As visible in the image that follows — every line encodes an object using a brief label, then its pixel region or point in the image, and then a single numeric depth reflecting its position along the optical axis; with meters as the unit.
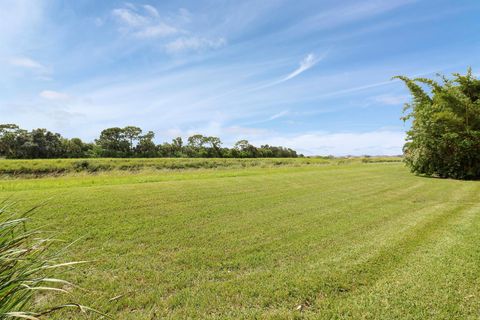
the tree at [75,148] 59.50
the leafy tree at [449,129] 19.22
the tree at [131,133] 73.25
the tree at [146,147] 72.44
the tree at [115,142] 69.63
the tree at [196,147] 80.07
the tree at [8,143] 52.12
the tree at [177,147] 76.69
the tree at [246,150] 90.53
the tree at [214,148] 84.75
